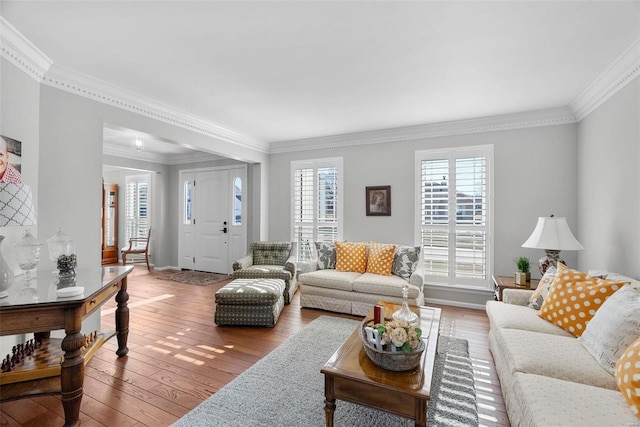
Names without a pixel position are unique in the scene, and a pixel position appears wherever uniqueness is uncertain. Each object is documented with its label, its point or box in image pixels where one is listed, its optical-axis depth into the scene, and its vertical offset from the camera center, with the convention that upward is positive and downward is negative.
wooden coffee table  1.48 -0.90
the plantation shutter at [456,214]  4.08 +0.02
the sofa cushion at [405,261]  3.95 -0.64
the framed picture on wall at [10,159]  1.97 +0.40
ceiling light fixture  4.32 +1.04
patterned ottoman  3.38 -1.09
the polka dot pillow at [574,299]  2.05 -0.62
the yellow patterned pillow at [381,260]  4.05 -0.64
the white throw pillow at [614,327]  1.61 -0.65
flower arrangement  1.65 -0.70
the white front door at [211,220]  6.15 -0.16
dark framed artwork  4.65 +0.23
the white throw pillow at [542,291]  2.57 -0.67
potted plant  3.20 -0.64
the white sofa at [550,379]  1.31 -0.89
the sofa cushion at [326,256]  4.44 -0.64
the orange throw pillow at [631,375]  1.31 -0.75
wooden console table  1.66 -0.68
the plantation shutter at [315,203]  5.10 +0.20
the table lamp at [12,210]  1.67 +0.01
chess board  1.87 -1.04
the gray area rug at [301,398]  1.85 -1.31
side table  3.11 -0.76
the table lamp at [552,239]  2.95 -0.24
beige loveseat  3.63 -0.98
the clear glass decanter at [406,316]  2.18 -0.77
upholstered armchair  4.36 -0.83
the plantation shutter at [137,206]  7.22 +0.17
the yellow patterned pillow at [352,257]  4.25 -0.64
